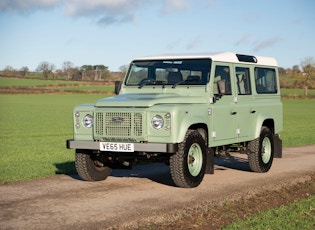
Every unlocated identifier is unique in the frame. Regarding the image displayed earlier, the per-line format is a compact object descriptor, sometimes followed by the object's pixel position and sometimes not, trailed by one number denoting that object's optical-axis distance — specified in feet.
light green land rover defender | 27.61
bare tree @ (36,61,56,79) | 415.03
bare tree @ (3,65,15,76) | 404.59
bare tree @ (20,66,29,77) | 401.49
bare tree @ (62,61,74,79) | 437.17
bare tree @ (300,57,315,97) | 344.49
